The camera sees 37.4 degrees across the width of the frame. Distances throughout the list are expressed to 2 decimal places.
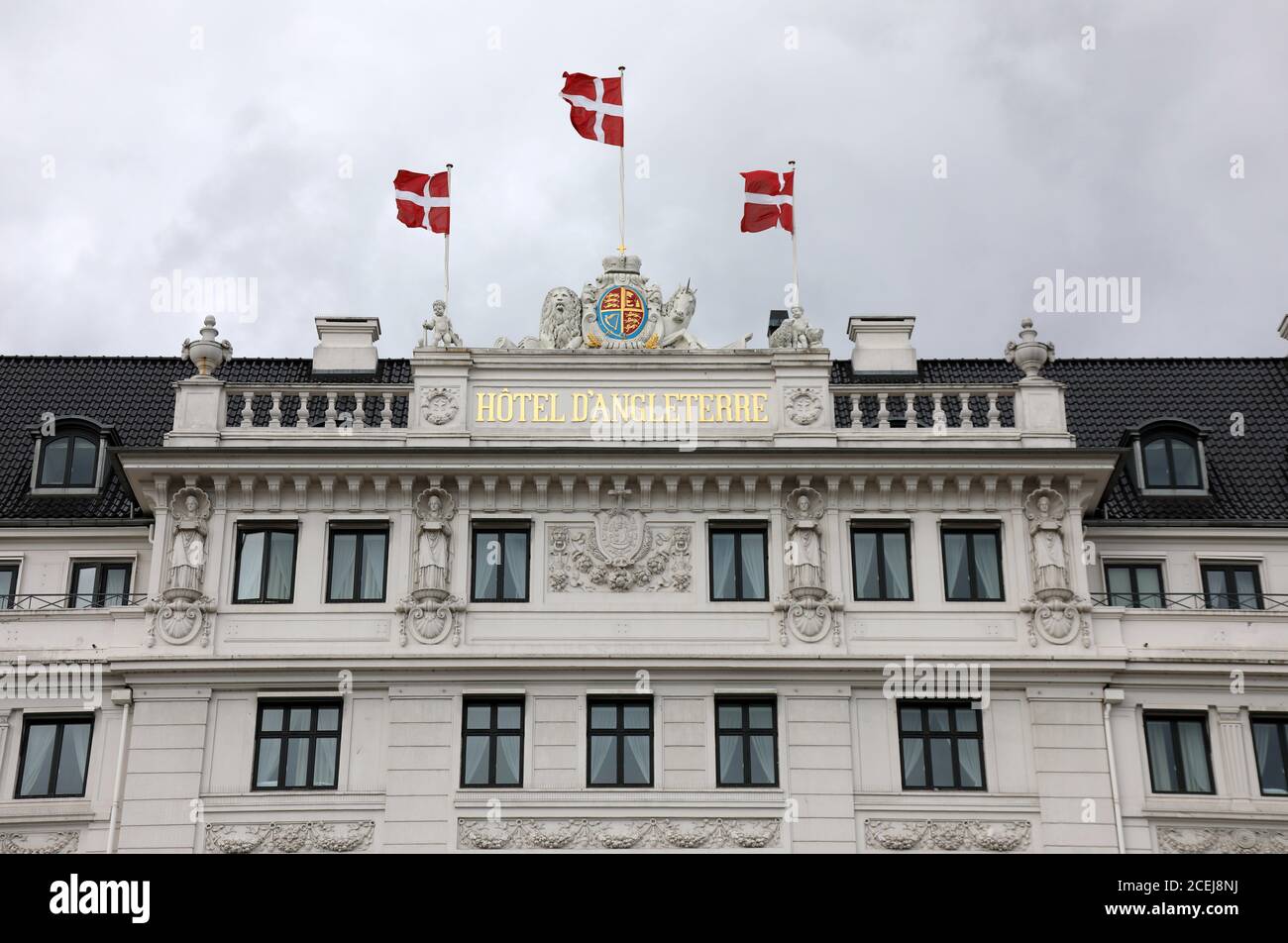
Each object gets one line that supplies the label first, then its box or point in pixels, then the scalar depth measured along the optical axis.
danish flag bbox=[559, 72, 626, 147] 44.12
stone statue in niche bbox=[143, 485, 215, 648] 39.34
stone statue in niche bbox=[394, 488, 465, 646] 39.28
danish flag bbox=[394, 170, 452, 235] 44.25
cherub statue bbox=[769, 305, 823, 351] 41.97
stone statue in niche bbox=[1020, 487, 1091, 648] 39.50
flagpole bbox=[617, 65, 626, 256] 44.44
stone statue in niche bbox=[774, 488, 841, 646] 39.41
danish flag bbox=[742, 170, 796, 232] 43.84
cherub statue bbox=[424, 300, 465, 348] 42.03
